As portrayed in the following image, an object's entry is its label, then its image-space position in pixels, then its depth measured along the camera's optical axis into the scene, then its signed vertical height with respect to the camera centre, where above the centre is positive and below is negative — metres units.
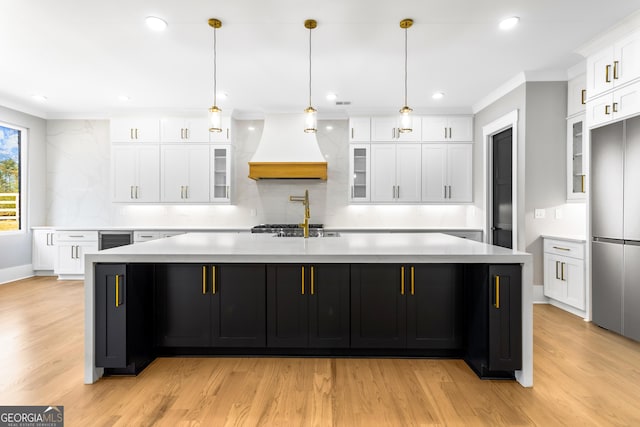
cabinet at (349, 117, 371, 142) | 5.69 +1.38
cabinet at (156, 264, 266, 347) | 2.65 -0.70
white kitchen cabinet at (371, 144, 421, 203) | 5.66 +0.71
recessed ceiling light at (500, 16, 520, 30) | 3.00 +1.67
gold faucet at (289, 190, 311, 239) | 3.20 +0.01
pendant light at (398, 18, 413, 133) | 2.94 +0.85
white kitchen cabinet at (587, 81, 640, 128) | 3.03 +1.00
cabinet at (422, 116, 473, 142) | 5.66 +1.38
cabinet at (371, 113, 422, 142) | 5.67 +1.36
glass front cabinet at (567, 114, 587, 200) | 3.92 +0.63
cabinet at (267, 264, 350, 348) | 2.64 -0.70
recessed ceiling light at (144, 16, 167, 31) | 2.96 +1.64
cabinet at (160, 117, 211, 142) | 5.70 +1.36
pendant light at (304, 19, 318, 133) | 3.00 +0.84
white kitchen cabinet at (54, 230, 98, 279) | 5.47 -0.56
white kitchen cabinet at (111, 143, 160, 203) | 5.72 +0.73
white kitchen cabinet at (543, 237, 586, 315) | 3.69 -0.66
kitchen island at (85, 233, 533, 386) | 2.33 -0.51
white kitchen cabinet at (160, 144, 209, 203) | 5.70 +0.66
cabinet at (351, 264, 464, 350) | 2.62 -0.69
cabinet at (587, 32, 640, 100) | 3.03 +1.38
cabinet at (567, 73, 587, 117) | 3.89 +1.36
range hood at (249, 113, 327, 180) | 5.44 +0.96
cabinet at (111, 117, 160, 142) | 5.72 +1.38
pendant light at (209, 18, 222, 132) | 2.97 +0.85
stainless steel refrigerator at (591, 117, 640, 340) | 3.03 -0.11
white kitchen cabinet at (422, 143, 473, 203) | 5.64 +0.66
